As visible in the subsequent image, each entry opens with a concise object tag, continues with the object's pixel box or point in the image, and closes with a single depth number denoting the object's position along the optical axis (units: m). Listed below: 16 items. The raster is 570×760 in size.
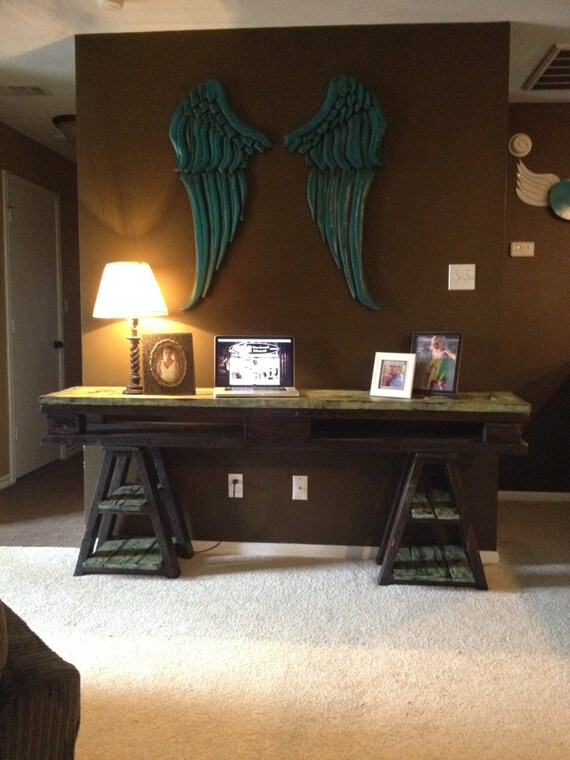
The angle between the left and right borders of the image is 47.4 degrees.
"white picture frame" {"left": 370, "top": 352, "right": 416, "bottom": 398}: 2.62
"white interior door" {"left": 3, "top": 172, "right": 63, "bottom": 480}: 4.37
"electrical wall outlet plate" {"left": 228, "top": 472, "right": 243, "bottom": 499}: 3.00
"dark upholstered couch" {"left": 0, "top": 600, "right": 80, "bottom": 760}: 1.05
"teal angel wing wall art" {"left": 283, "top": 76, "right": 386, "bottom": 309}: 2.77
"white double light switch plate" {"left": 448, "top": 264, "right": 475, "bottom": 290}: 2.82
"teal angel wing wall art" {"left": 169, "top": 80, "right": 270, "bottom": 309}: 2.82
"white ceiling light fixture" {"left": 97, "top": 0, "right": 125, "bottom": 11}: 2.48
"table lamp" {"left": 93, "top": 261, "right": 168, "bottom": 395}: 2.65
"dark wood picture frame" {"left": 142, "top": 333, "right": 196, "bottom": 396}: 2.69
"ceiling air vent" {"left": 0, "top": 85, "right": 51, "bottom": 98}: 3.50
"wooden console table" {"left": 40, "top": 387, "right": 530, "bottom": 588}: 2.49
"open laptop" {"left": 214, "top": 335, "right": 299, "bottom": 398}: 2.76
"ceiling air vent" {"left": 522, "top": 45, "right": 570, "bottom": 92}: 2.95
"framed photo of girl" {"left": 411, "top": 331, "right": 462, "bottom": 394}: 2.65
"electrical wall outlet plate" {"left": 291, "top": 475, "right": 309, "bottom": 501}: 2.98
